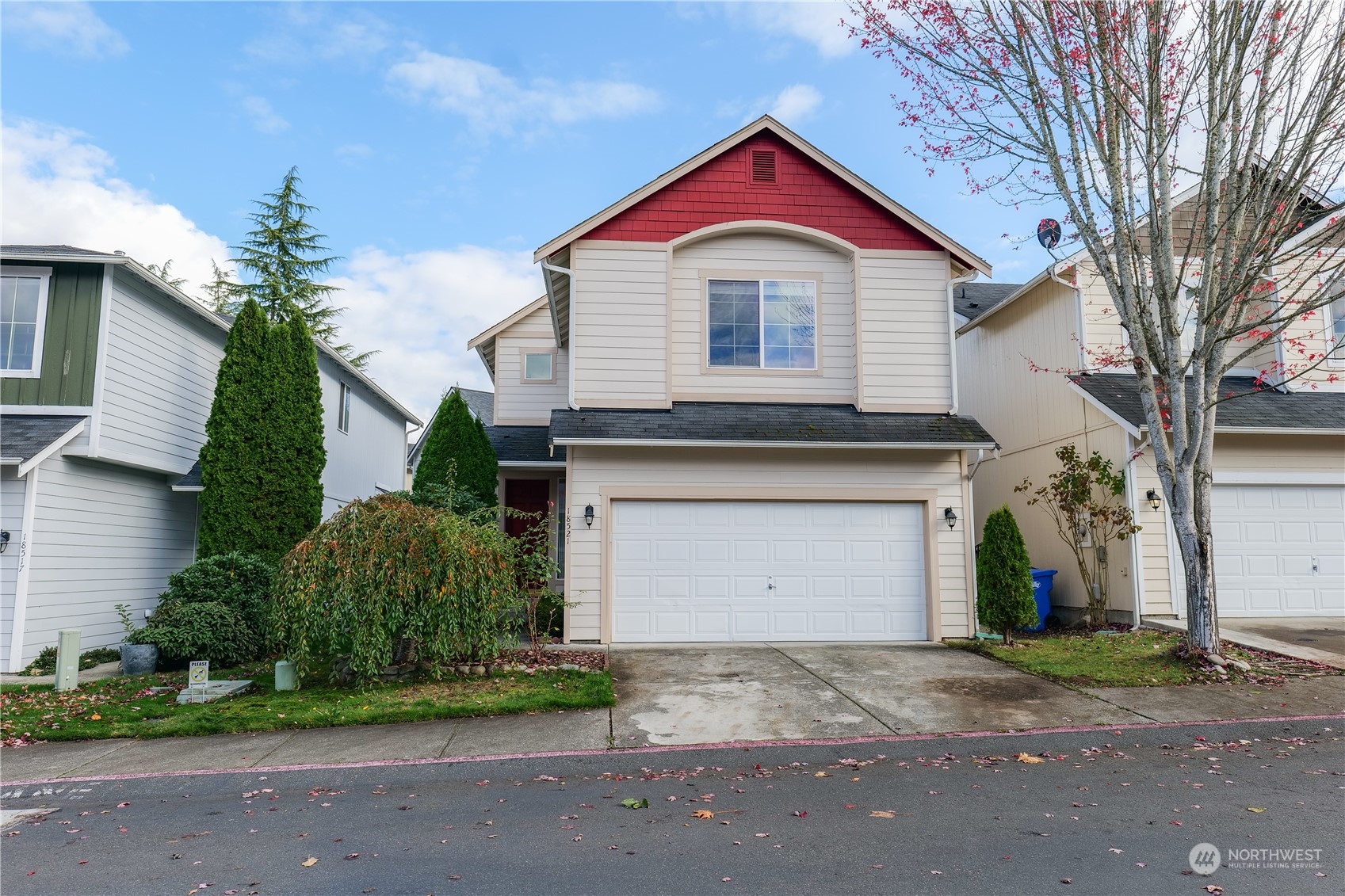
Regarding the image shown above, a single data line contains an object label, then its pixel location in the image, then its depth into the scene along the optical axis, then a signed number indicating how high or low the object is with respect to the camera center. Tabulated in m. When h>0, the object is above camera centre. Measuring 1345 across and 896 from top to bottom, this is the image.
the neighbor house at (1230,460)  11.89 +1.31
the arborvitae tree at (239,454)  11.48 +1.24
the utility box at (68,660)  8.73 -1.29
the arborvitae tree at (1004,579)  10.78 -0.45
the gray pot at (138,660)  9.77 -1.43
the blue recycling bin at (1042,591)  12.71 -0.71
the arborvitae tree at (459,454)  13.74 +1.50
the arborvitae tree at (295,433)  11.91 +1.62
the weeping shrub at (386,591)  8.07 -0.49
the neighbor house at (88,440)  9.91 +1.35
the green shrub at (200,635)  9.89 -1.16
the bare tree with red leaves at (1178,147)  8.52 +4.33
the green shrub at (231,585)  10.45 -0.58
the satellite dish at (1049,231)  16.34 +6.32
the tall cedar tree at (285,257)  30.72 +10.89
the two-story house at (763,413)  11.11 +1.86
